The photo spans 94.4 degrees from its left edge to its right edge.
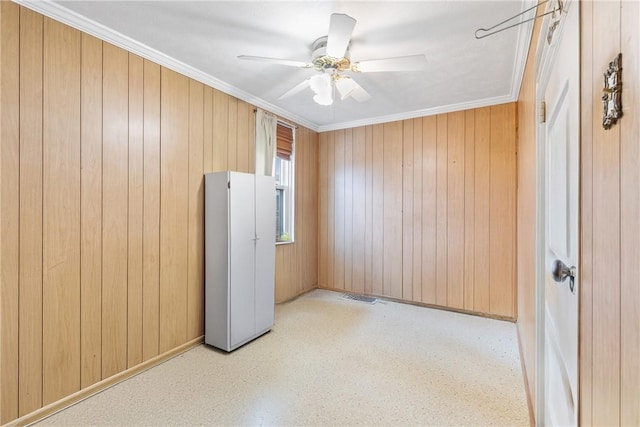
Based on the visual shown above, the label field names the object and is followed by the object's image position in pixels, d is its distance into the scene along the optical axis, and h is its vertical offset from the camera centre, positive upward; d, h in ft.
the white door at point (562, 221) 2.88 -0.07
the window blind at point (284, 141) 12.13 +3.05
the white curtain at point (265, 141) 10.82 +2.72
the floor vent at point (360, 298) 12.56 -3.65
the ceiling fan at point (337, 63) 5.46 +3.31
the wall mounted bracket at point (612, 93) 1.73 +0.75
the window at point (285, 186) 12.41 +1.20
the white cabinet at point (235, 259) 8.28 -1.31
